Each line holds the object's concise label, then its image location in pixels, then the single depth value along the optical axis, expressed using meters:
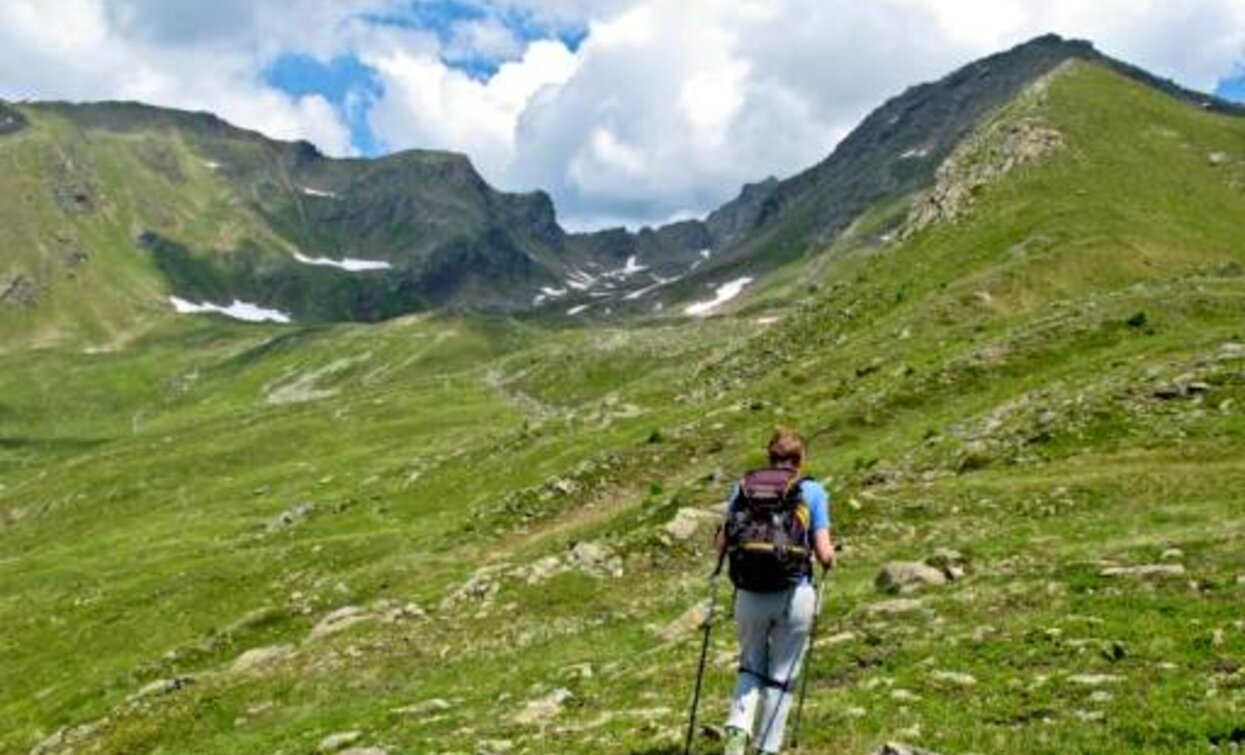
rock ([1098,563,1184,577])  23.61
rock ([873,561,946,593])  27.17
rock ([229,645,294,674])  36.56
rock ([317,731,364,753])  25.05
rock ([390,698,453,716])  26.36
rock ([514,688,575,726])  22.98
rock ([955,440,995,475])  38.56
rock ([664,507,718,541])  38.41
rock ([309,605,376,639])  37.50
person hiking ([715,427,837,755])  15.95
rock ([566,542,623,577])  37.12
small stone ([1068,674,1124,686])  18.09
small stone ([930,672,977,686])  19.36
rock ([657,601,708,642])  28.67
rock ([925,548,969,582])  27.61
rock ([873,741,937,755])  15.33
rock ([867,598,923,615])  25.00
